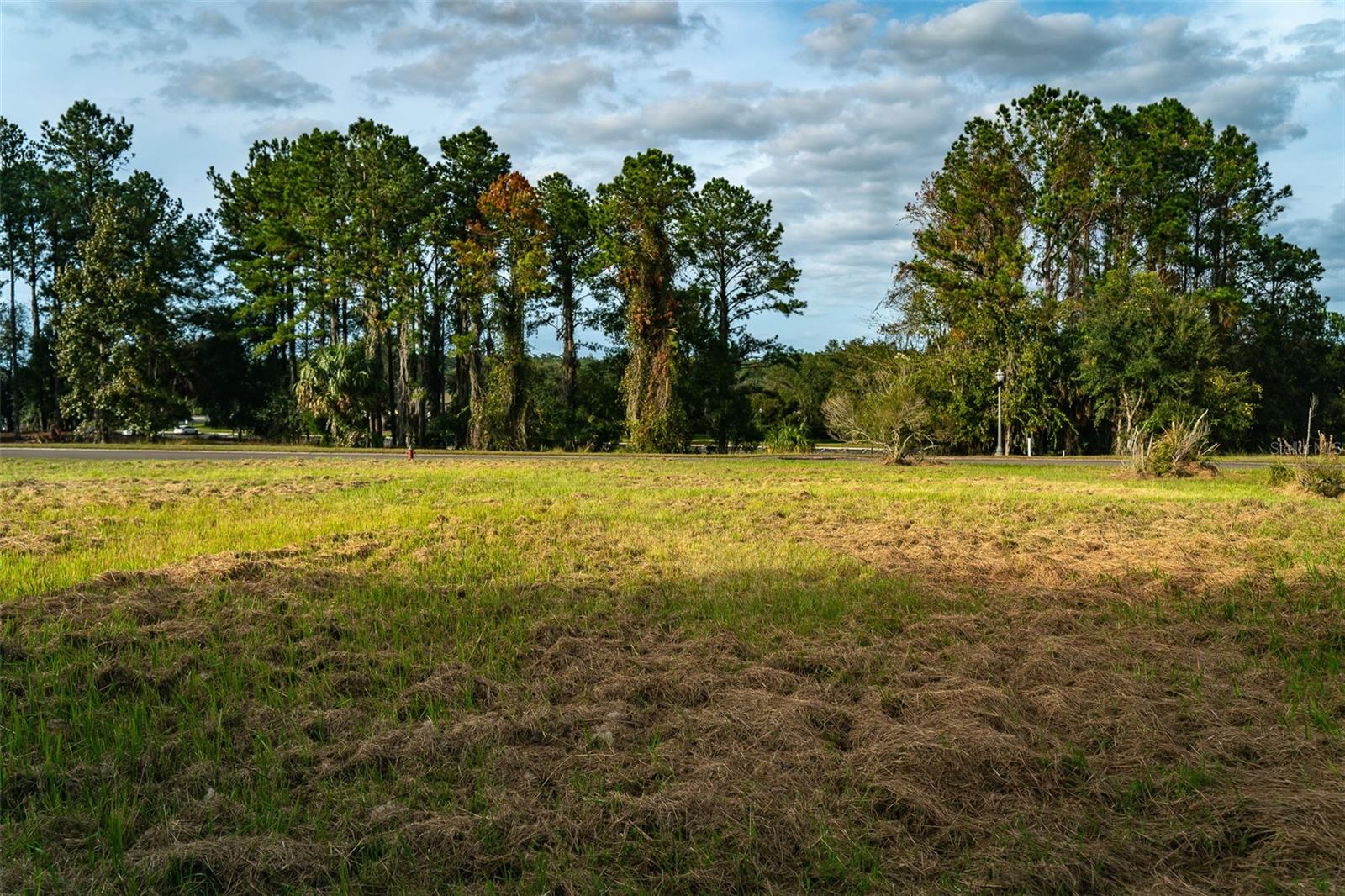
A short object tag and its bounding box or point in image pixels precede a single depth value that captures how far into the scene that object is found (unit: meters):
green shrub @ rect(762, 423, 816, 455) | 33.00
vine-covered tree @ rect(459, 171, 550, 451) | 33.44
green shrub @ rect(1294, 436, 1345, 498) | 15.18
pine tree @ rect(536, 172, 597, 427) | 36.19
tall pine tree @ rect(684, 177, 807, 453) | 35.06
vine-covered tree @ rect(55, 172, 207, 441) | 34.16
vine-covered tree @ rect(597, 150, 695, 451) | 32.16
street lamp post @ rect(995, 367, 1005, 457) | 31.39
